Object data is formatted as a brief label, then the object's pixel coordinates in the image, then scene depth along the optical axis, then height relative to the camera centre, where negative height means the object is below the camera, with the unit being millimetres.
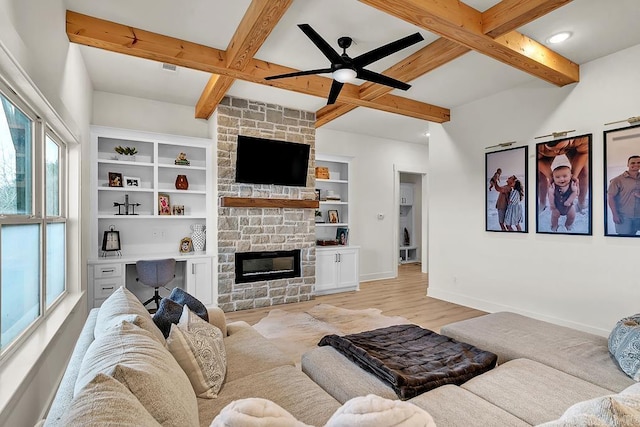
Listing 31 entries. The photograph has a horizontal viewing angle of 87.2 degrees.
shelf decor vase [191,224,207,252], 4875 -342
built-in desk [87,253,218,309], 3857 -798
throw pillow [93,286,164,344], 1396 -466
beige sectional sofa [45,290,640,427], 1334 -874
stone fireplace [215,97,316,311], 4512 -129
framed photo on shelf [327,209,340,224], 6215 -72
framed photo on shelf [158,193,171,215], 4652 +118
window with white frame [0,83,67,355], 1706 -34
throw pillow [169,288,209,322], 2090 -564
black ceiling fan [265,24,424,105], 2518 +1246
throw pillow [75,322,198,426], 908 -471
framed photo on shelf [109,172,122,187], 4324 +446
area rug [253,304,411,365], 3406 -1297
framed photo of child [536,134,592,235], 3484 +294
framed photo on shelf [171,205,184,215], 4805 +50
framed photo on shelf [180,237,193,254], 4820 -460
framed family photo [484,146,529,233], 4055 +283
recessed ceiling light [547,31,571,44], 2909 +1553
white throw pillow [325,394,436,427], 700 -432
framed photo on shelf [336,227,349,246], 6058 -421
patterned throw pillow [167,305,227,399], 1495 -661
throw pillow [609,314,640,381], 1784 -758
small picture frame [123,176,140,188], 4471 +434
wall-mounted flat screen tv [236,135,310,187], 4594 +736
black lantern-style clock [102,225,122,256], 4266 -361
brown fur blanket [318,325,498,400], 1723 -870
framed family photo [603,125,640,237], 3123 +291
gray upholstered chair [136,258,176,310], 3928 -683
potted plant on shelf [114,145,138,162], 4410 +806
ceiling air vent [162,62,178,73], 3555 +1566
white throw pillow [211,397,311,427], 681 -423
